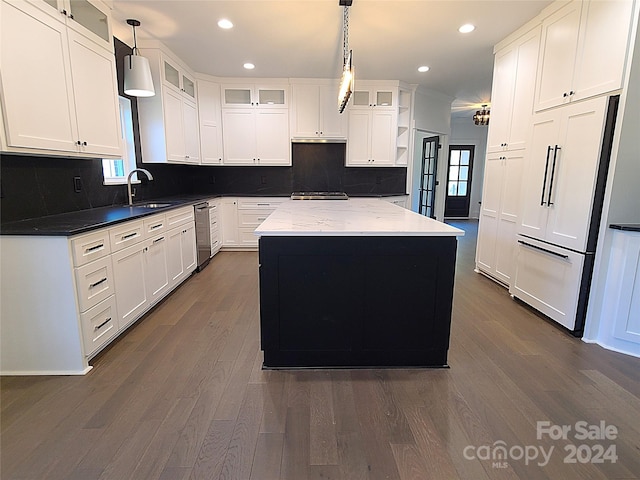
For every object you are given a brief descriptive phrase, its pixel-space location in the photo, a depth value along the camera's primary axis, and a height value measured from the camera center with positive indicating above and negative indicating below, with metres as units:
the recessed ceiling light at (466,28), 3.24 +1.53
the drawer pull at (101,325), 2.19 -0.97
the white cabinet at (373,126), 5.27 +0.91
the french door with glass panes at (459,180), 8.99 +0.11
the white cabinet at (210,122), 5.04 +0.90
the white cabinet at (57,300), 1.95 -0.74
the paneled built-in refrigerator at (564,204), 2.41 -0.16
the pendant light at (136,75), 3.10 +0.97
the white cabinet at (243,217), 5.28 -0.56
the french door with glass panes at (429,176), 6.91 +0.17
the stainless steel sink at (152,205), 3.37 -0.25
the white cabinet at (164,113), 3.80 +0.81
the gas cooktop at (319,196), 4.72 -0.20
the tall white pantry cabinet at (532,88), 2.34 +0.81
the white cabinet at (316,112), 5.18 +1.09
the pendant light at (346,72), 2.75 +0.91
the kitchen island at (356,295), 2.06 -0.70
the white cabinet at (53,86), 1.90 +0.62
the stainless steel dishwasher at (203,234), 4.23 -0.69
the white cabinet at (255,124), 5.21 +0.90
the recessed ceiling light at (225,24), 3.17 +1.51
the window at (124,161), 3.37 +0.20
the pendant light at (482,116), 6.26 +1.27
